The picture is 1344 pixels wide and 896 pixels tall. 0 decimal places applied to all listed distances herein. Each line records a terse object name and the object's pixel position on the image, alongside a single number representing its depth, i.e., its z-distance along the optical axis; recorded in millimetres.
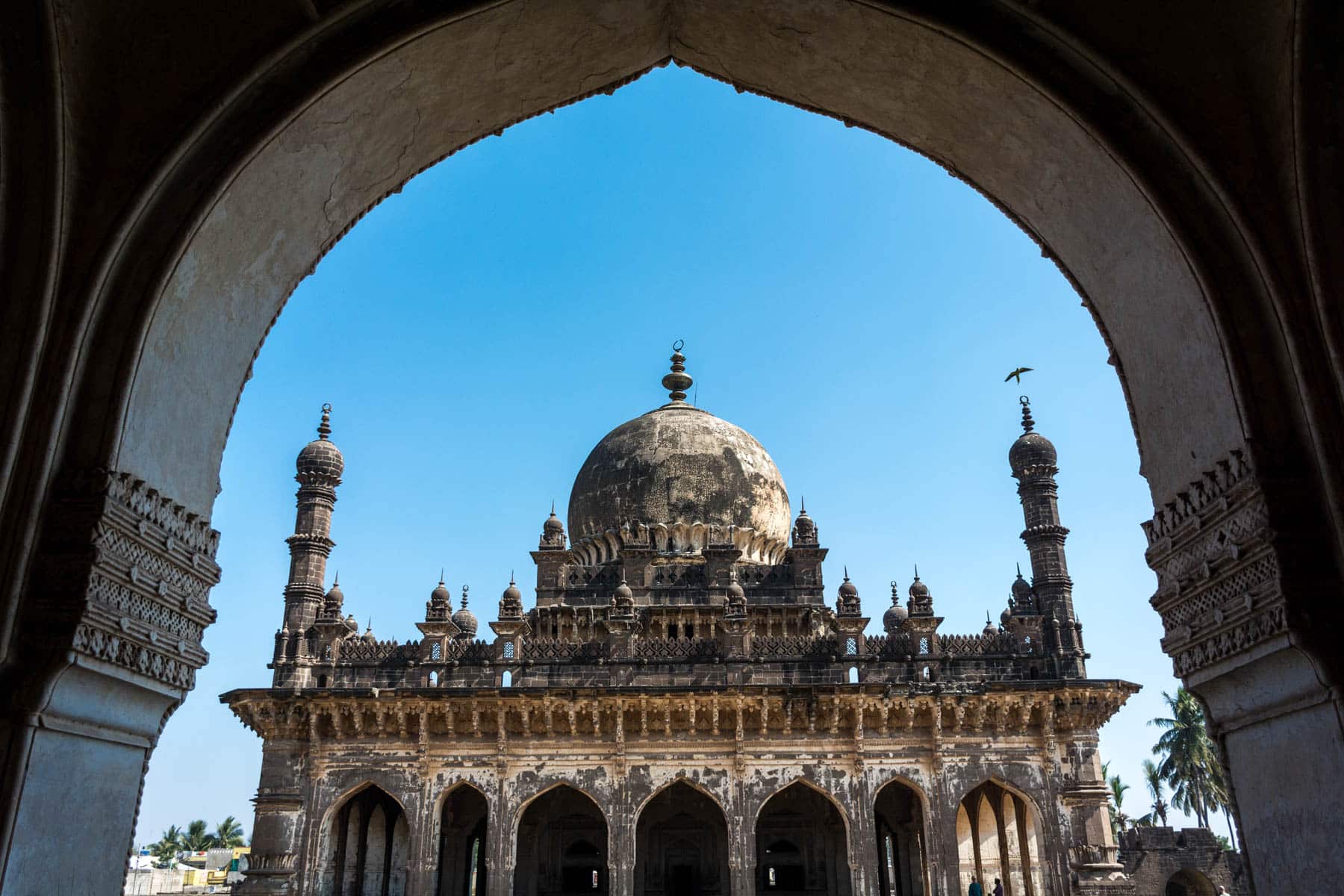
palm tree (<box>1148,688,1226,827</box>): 50188
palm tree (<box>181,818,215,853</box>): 86500
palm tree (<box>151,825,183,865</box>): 84875
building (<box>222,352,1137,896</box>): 19953
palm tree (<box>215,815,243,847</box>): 91000
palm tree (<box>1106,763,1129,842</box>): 56812
